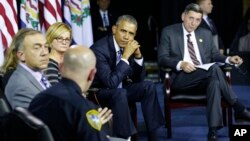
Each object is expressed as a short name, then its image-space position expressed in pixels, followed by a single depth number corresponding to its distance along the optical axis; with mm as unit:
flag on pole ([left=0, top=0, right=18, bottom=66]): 12148
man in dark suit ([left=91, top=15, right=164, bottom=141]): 10586
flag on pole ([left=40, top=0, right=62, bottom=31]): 12969
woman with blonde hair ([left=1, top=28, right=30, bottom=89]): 8547
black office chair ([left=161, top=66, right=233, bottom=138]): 11727
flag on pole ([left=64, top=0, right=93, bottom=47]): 13680
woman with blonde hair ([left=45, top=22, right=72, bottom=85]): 9945
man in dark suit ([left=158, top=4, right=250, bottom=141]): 11445
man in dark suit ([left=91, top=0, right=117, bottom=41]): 16781
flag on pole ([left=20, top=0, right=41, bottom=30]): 12758
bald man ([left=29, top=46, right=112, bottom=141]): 6027
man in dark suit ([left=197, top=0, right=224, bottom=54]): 15648
